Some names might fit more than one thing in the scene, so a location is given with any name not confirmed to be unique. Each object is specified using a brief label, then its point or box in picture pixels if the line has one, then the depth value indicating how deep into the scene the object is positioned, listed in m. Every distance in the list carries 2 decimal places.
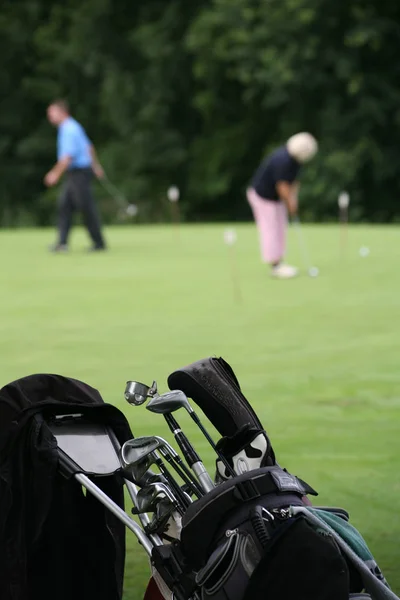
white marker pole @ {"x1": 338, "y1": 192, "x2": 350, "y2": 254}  30.51
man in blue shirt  34.06
